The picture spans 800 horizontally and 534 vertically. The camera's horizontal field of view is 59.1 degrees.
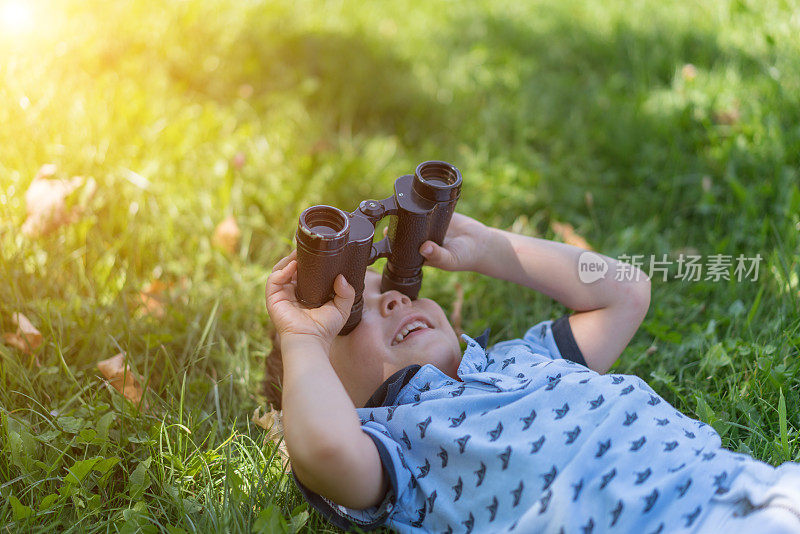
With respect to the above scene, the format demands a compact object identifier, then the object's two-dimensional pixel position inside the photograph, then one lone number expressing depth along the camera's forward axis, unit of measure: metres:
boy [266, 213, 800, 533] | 1.58
